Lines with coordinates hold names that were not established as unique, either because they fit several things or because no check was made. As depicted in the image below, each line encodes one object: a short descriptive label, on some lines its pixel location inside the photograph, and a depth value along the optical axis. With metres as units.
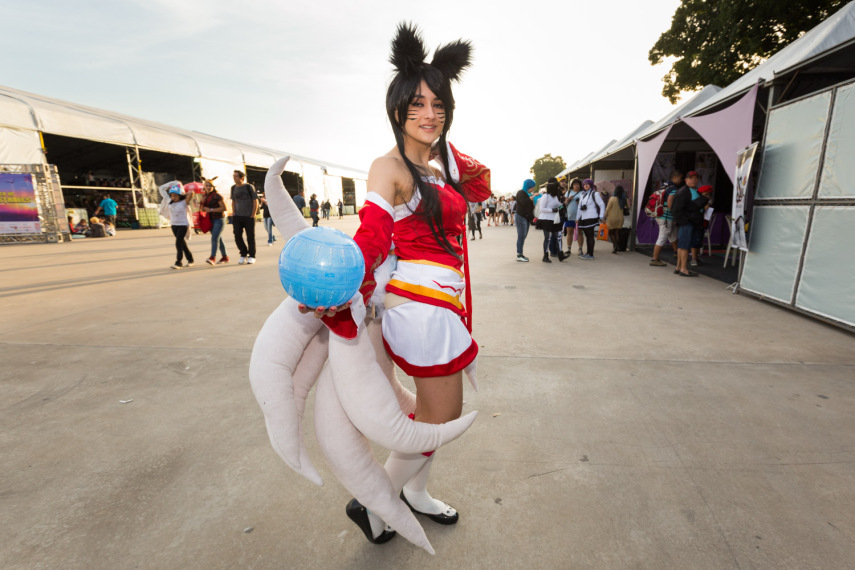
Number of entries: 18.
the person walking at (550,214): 8.37
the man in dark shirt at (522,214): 8.70
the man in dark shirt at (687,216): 6.69
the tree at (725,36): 13.57
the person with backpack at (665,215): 7.54
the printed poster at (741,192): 5.23
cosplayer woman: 1.35
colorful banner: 12.06
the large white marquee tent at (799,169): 4.11
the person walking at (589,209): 8.39
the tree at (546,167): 88.00
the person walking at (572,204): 8.84
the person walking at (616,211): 9.72
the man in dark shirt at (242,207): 7.88
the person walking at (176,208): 7.35
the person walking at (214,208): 7.81
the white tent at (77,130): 12.57
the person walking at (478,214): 15.21
